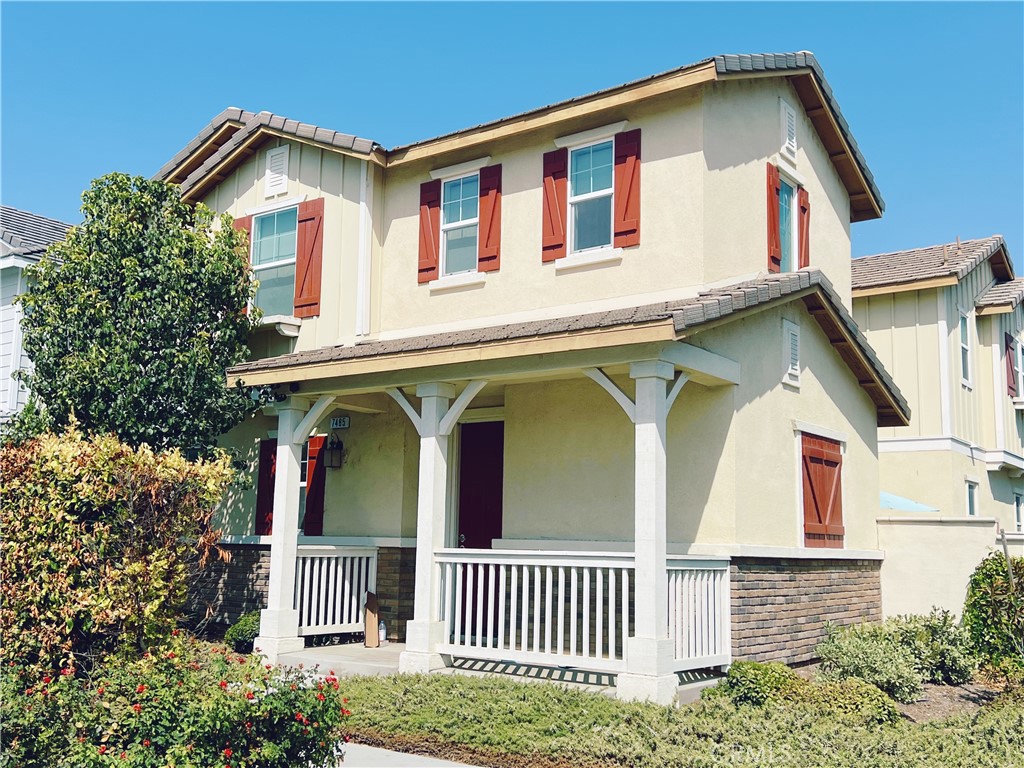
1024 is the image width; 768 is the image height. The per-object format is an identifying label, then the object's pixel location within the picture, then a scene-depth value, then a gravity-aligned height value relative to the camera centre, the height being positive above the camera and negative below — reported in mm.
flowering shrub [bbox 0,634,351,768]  5848 -1226
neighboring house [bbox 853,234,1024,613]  18391 +3349
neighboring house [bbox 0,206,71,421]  17203 +3914
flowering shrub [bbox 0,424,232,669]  7613 -257
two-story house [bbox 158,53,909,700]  9789 +1700
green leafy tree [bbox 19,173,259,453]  12383 +2456
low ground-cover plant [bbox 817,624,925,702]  10164 -1343
